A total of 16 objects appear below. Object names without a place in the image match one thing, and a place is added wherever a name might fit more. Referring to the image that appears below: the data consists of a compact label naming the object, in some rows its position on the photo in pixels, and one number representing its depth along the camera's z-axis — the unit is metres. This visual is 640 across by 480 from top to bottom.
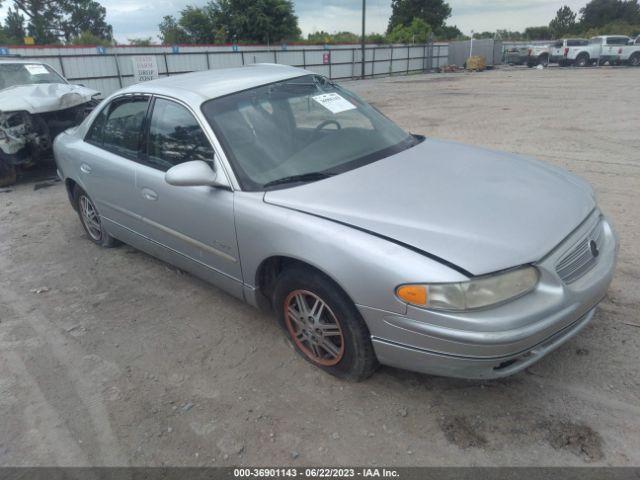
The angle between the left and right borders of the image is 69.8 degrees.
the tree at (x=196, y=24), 41.09
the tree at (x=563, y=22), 74.12
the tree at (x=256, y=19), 33.25
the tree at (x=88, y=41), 26.37
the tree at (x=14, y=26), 47.72
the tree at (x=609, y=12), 72.38
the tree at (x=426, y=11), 64.31
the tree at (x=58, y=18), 49.22
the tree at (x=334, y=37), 31.29
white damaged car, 6.89
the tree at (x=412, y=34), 37.58
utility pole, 28.95
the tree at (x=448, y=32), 59.61
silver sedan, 2.07
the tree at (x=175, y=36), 43.75
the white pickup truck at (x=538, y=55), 32.31
